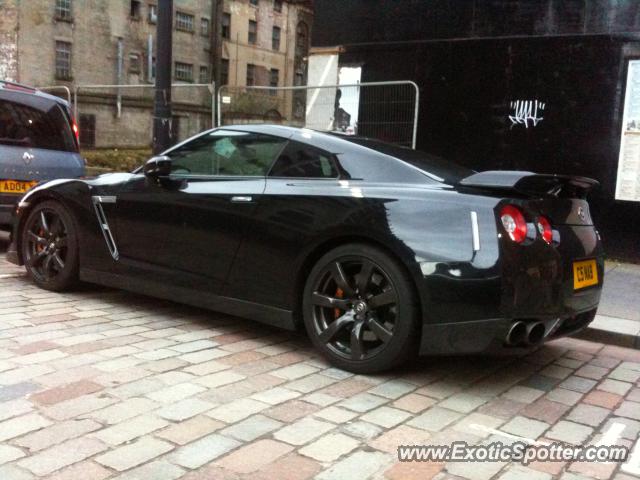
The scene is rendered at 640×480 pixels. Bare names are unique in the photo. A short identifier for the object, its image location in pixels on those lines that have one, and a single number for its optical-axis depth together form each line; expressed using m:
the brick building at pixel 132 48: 30.73
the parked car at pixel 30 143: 7.00
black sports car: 3.36
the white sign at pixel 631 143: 7.85
